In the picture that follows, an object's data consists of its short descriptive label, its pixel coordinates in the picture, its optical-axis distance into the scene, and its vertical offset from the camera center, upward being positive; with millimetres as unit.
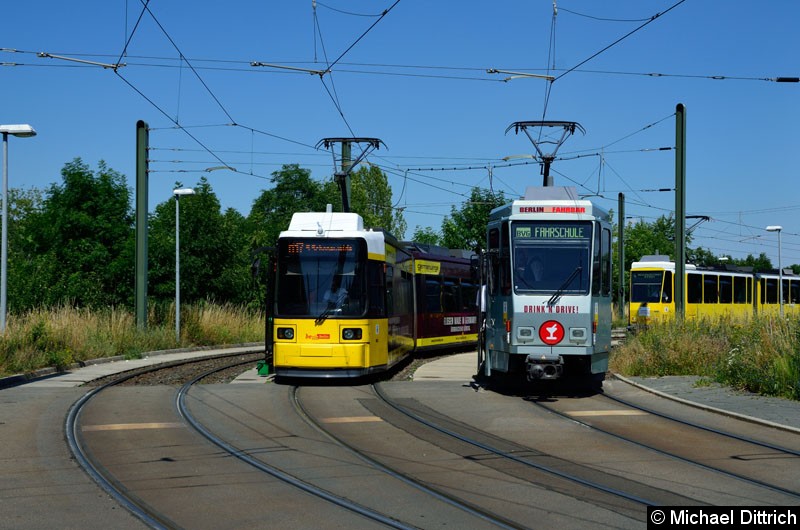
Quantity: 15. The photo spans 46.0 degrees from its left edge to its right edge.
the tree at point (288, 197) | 84000 +9314
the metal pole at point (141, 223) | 28516 +2334
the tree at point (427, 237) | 65500 +4352
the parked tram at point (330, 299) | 17578 -1
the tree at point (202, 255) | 37125 +1806
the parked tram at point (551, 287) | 15586 +184
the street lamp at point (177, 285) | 30161 +464
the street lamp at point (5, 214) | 20672 +1849
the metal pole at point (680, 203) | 24328 +2462
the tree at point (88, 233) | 36219 +2664
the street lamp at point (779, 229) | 40519 +2925
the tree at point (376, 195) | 86112 +9903
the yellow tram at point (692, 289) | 39188 +361
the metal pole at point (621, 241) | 45031 +2750
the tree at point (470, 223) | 46188 +3809
